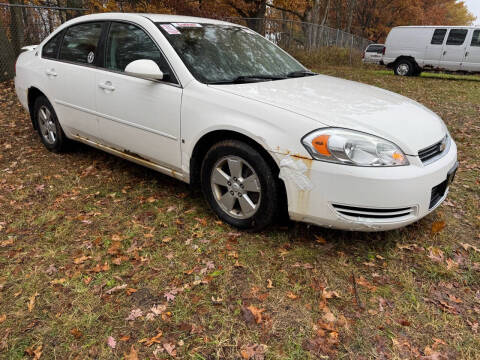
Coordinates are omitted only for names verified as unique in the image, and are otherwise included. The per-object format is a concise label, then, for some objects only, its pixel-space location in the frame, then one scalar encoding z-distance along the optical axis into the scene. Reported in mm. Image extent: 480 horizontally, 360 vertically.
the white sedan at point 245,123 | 2559
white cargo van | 14242
